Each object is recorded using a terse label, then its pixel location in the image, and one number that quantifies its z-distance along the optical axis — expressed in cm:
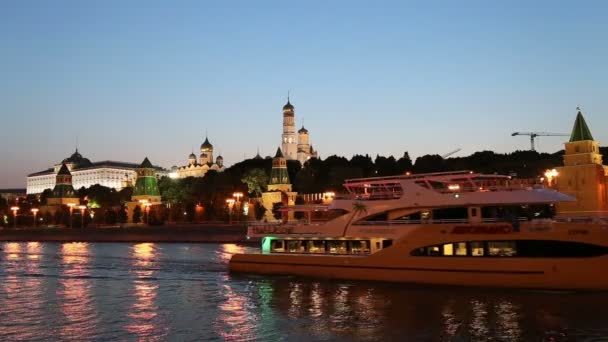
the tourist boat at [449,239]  2306
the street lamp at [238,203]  9254
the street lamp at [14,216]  11659
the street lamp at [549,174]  5633
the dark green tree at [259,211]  10056
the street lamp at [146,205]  10789
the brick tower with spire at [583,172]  6881
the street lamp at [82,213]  10834
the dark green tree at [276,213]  9796
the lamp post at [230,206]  8813
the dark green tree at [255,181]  11356
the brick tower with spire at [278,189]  10369
